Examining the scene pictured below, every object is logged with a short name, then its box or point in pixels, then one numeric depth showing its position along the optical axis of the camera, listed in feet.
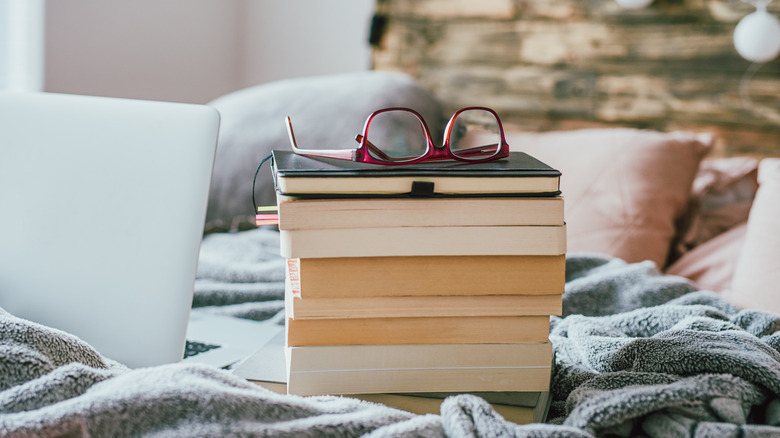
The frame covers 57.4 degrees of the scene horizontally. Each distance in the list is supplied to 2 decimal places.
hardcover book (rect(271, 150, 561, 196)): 2.00
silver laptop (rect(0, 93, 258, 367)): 2.48
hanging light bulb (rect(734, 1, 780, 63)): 5.34
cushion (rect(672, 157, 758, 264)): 4.77
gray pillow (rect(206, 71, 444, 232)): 5.45
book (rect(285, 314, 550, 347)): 2.12
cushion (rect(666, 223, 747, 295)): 4.20
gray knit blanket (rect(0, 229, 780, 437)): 1.84
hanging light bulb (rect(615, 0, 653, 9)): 5.98
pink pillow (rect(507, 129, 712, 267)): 4.60
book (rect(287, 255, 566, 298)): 2.07
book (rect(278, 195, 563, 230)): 2.01
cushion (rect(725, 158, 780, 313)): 3.74
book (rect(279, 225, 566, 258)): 2.03
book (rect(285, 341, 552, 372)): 2.13
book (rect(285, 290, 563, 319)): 2.08
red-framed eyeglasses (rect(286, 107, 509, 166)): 2.19
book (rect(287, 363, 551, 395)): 2.14
